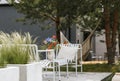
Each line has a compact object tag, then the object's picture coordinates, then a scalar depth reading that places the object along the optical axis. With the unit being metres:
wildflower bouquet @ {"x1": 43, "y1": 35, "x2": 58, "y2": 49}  12.50
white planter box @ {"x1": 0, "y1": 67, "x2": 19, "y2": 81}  6.55
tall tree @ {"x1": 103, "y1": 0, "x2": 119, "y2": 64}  19.35
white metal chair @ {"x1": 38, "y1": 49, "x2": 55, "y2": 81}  11.06
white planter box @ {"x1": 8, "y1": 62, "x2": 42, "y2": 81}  7.70
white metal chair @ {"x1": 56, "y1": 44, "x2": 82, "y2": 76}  12.23
